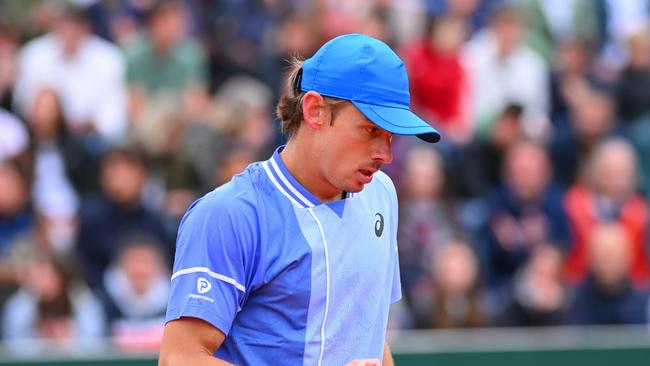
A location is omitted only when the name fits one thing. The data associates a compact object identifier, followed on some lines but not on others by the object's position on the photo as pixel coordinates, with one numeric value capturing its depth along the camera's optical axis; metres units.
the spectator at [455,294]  16.44
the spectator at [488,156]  18.67
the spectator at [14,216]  16.28
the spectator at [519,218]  17.66
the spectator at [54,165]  17.02
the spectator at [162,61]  18.87
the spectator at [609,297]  17.17
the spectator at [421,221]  16.89
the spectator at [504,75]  20.14
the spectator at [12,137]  17.22
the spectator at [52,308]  15.56
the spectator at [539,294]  16.92
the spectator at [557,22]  22.42
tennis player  6.77
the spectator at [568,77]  20.70
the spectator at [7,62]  18.03
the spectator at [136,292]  15.81
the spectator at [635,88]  20.92
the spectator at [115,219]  16.48
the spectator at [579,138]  19.67
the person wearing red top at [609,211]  18.09
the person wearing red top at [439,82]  19.73
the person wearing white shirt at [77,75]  18.25
